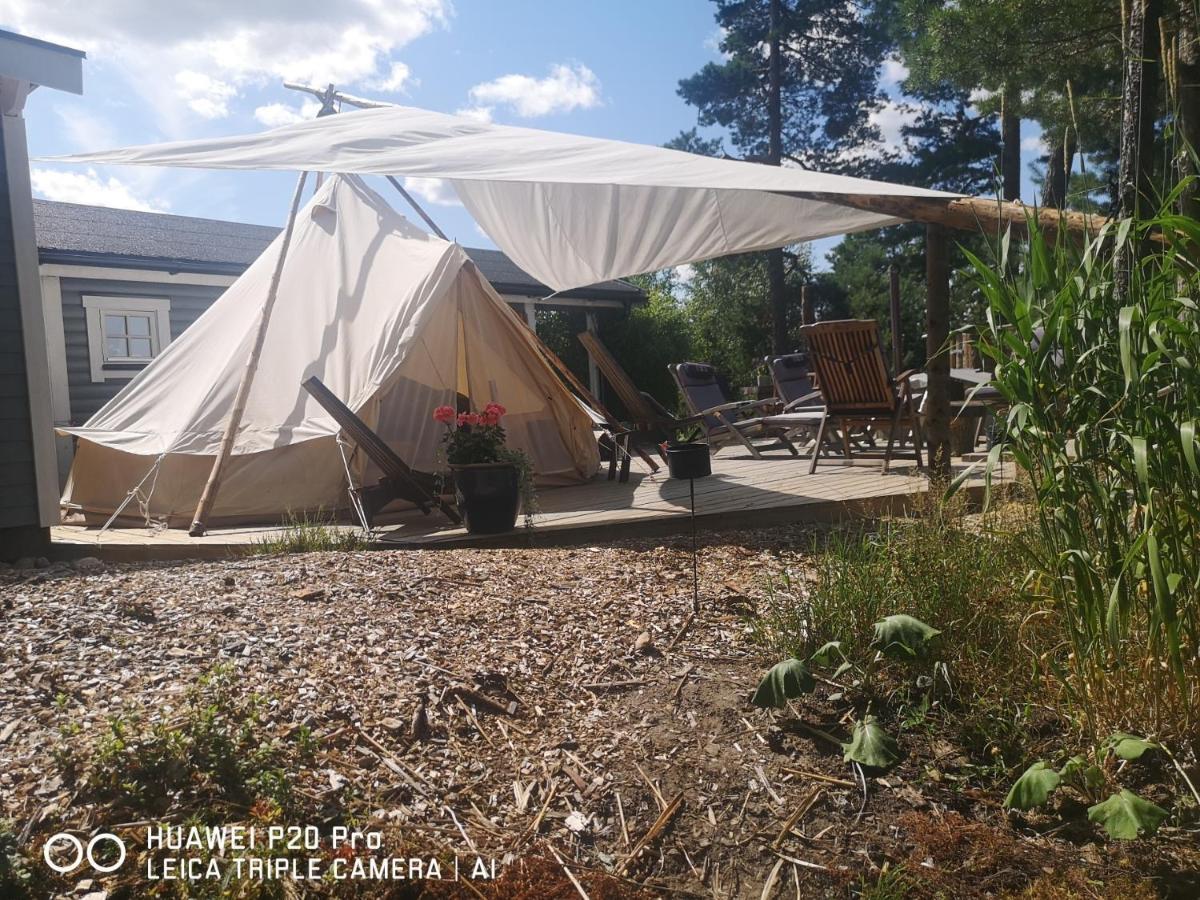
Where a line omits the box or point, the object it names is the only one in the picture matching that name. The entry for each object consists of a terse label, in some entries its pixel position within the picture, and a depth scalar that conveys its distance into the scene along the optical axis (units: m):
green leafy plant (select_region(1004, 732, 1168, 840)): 1.67
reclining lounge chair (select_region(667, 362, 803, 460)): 7.29
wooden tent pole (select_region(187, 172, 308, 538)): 4.79
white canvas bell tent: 5.36
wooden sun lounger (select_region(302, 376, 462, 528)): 4.66
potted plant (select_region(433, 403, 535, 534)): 4.54
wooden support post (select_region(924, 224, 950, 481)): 4.48
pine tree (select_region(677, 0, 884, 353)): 17.45
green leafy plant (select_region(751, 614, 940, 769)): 2.04
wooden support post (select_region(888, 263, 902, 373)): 10.36
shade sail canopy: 4.15
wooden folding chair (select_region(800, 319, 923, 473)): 5.68
